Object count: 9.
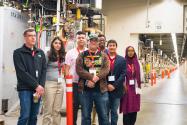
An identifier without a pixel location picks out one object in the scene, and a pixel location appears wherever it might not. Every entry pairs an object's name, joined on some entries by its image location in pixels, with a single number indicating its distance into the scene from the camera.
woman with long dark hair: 5.21
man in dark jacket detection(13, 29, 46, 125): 4.70
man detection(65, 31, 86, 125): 5.65
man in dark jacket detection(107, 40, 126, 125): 5.50
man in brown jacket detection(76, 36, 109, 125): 5.03
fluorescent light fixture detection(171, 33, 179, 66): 26.48
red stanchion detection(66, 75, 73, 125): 4.91
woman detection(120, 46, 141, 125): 6.12
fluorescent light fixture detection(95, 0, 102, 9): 10.20
